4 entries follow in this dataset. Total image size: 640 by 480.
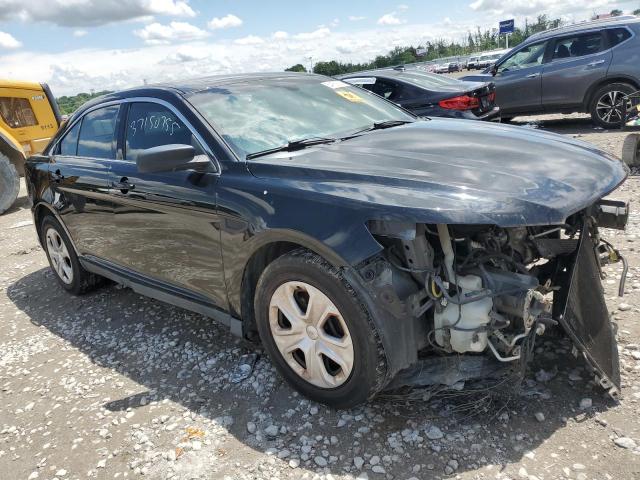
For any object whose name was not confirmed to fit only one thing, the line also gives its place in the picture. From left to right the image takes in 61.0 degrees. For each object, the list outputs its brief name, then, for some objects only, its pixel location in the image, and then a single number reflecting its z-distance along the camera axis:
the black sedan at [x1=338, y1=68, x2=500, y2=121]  7.94
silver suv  9.07
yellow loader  9.44
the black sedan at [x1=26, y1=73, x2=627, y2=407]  2.43
